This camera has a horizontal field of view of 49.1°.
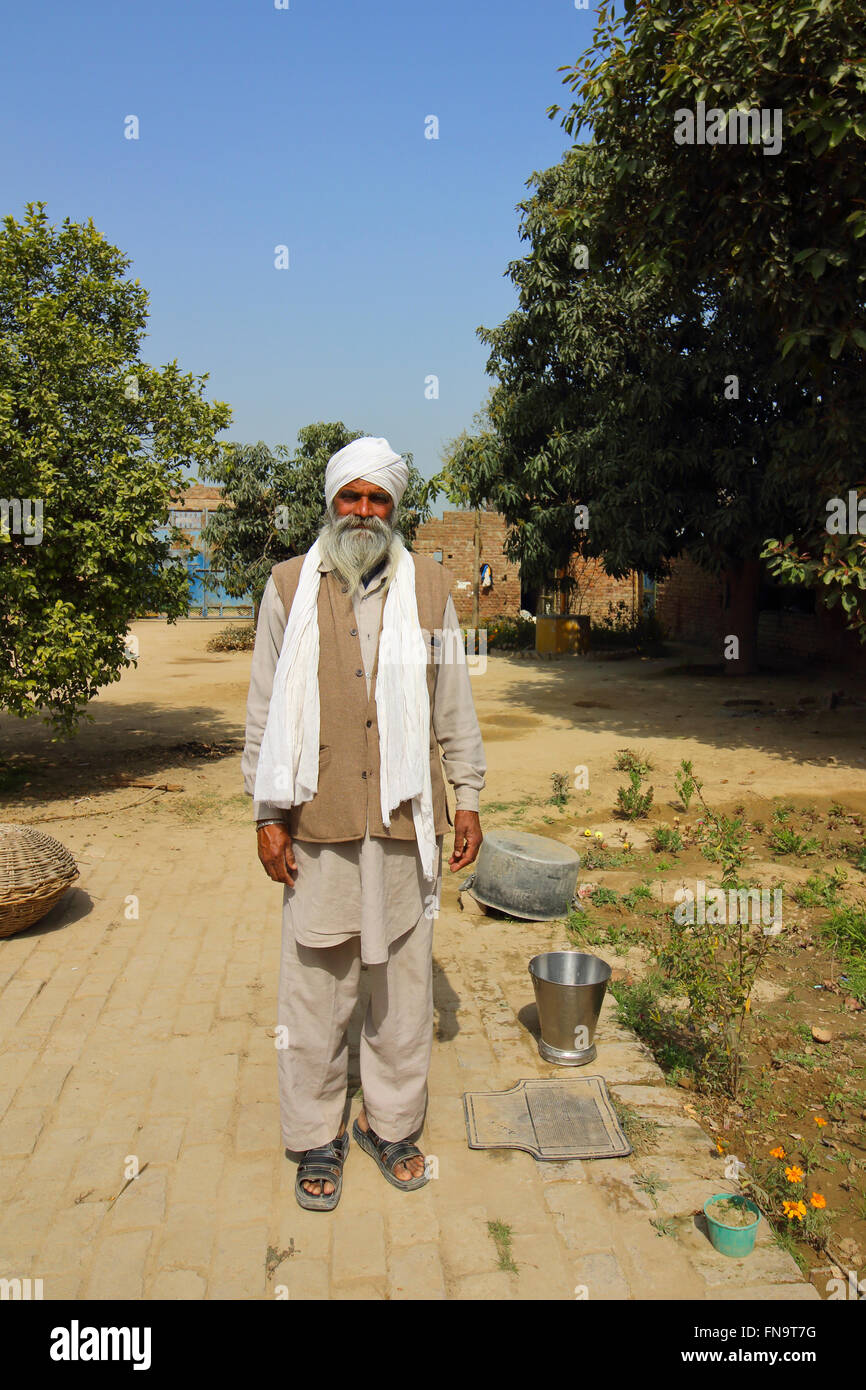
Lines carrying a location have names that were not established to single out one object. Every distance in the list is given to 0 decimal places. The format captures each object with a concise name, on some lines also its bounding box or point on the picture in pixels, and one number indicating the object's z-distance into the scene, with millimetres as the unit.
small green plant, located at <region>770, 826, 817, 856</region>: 6297
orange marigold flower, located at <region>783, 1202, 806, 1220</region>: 2717
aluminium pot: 5090
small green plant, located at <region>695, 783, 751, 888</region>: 5980
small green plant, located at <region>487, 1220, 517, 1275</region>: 2523
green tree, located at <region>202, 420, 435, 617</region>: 19172
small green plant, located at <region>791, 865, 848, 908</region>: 5367
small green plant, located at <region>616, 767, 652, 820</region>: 7176
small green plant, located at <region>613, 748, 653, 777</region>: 8136
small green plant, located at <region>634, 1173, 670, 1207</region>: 2830
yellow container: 19156
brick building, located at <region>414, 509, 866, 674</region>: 14866
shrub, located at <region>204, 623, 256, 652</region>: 19781
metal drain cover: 3029
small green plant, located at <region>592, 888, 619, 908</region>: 5422
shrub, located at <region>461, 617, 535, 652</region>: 20438
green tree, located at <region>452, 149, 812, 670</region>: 11344
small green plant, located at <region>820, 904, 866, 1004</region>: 4508
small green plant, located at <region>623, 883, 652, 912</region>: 5387
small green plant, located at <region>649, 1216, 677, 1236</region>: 2641
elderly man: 2730
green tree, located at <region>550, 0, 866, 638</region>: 7016
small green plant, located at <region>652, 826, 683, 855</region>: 6404
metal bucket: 3535
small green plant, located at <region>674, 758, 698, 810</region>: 6607
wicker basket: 4625
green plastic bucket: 2508
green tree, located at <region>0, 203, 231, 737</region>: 6875
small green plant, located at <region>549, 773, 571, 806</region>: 7680
